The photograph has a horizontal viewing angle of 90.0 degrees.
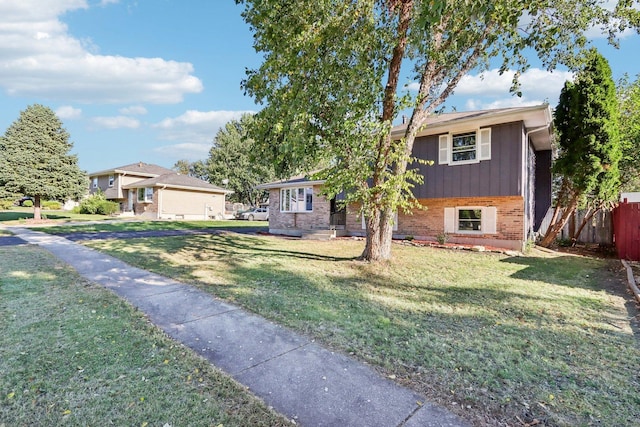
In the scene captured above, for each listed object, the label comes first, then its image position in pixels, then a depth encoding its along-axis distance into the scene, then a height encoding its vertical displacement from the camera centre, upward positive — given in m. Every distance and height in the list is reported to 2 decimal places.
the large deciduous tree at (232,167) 41.81 +5.57
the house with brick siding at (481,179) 11.30 +1.17
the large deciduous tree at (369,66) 6.57 +3.31
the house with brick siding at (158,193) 28.96 +1.54
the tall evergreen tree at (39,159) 20.20 +3.25
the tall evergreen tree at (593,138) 10.41 +2.37
